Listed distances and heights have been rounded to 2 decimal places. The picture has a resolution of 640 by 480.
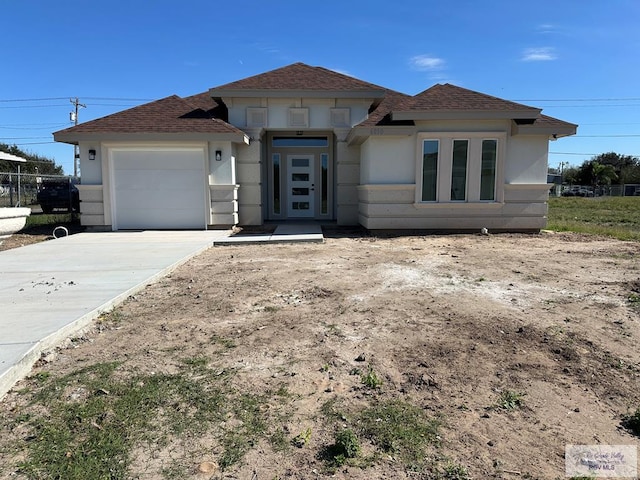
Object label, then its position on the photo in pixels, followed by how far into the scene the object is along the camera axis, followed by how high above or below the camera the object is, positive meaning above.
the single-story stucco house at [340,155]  12.52 +1.11
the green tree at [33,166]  49.56 +2.89
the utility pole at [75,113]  42.56 +7.59
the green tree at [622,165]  75.00 +5.58
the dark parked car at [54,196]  20.23 -0.24
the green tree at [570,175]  84.94 +3.98
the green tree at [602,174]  74.69 +3.60
